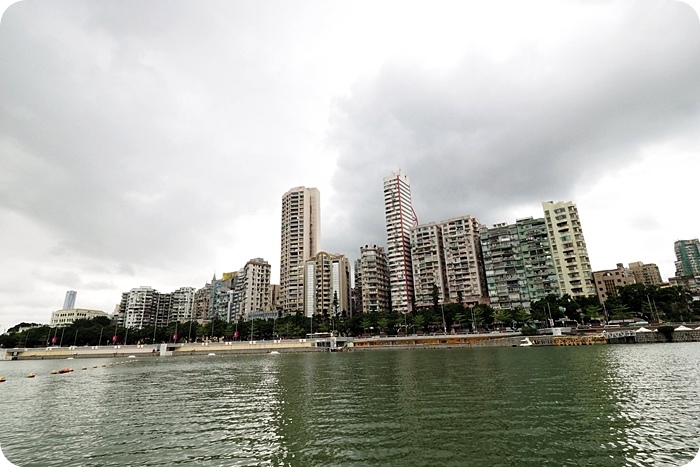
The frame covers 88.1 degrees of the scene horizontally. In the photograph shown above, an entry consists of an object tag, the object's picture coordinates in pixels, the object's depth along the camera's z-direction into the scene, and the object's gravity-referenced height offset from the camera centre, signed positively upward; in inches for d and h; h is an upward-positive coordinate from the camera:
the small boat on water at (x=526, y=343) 3625.2 -133.2
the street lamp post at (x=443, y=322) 5103.3 +147.4
